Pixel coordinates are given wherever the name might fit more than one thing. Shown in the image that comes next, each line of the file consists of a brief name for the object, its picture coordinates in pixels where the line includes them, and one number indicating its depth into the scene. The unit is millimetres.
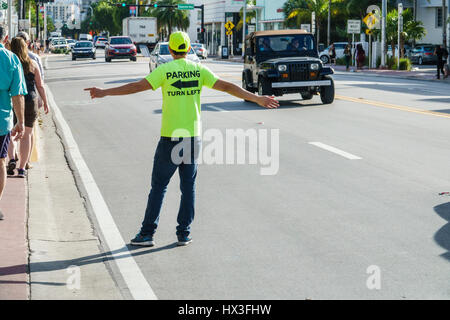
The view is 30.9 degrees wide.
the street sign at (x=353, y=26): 50031
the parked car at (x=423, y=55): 56969
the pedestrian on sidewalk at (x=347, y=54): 46688
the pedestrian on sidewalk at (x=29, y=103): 10531
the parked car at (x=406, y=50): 57328
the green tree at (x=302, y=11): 73125
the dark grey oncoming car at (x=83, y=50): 64062
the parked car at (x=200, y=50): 74250
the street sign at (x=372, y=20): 48656
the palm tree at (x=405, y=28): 54031
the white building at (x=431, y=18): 65688
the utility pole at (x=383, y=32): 48375
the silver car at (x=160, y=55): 33359
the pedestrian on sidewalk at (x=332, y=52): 49500
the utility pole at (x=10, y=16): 28944
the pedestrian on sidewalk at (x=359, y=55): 47325
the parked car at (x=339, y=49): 63062
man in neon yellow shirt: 7098
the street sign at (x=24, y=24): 42156
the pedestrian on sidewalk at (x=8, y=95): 7902
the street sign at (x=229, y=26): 71800
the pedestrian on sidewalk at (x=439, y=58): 38625
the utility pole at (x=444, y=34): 42484
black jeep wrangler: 21406
